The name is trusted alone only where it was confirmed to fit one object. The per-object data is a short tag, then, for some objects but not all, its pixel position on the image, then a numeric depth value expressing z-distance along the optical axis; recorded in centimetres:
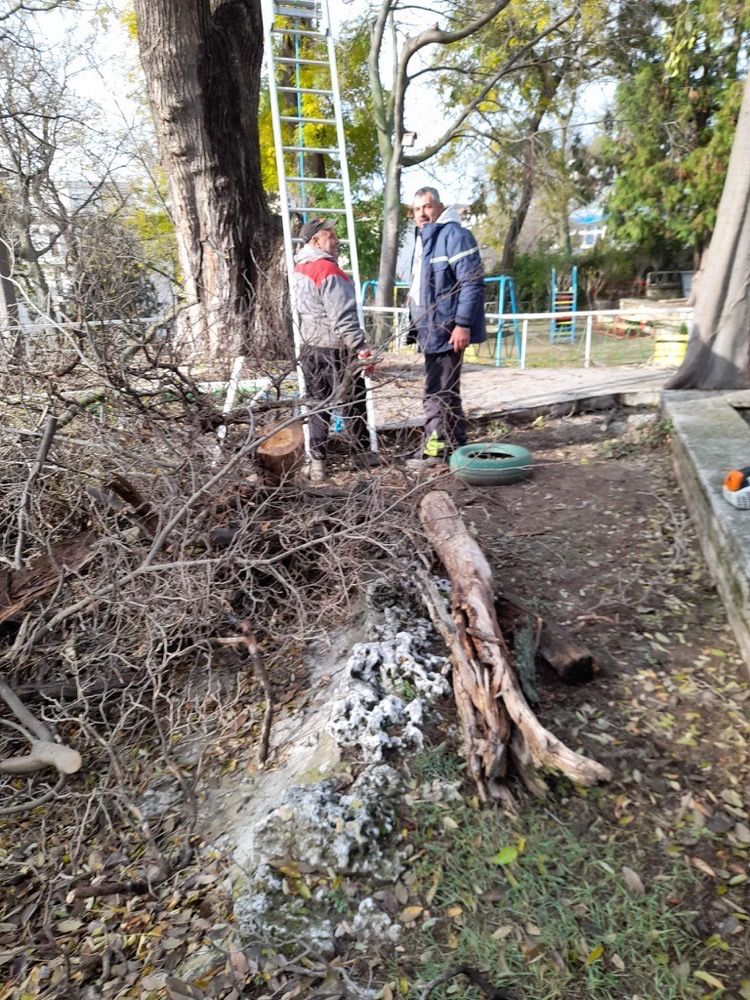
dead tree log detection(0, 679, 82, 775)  290
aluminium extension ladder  590
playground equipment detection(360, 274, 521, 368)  1294
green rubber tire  538
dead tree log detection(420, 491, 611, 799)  245
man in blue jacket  521
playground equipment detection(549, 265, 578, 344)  1736
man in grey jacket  524
